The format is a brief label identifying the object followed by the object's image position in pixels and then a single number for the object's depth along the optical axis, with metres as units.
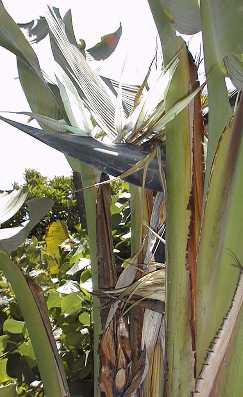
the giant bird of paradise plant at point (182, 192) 0.54
